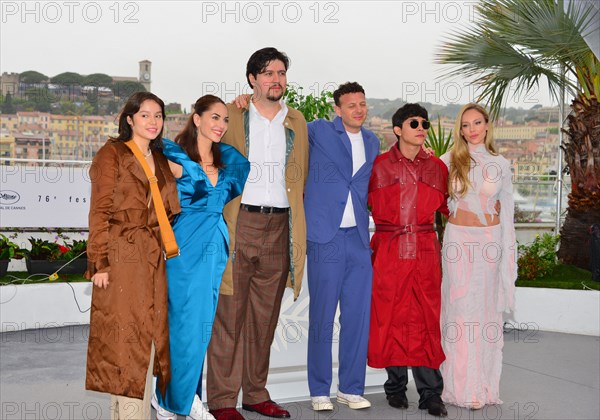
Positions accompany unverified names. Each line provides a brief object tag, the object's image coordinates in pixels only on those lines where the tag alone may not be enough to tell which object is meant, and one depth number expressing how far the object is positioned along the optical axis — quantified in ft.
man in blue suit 12.28
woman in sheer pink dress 12.73
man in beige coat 11.75
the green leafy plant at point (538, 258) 22.68
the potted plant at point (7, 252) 21.61
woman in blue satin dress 10.82
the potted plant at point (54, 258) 22.11
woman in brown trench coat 9.78
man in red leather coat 12.49
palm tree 22.97
